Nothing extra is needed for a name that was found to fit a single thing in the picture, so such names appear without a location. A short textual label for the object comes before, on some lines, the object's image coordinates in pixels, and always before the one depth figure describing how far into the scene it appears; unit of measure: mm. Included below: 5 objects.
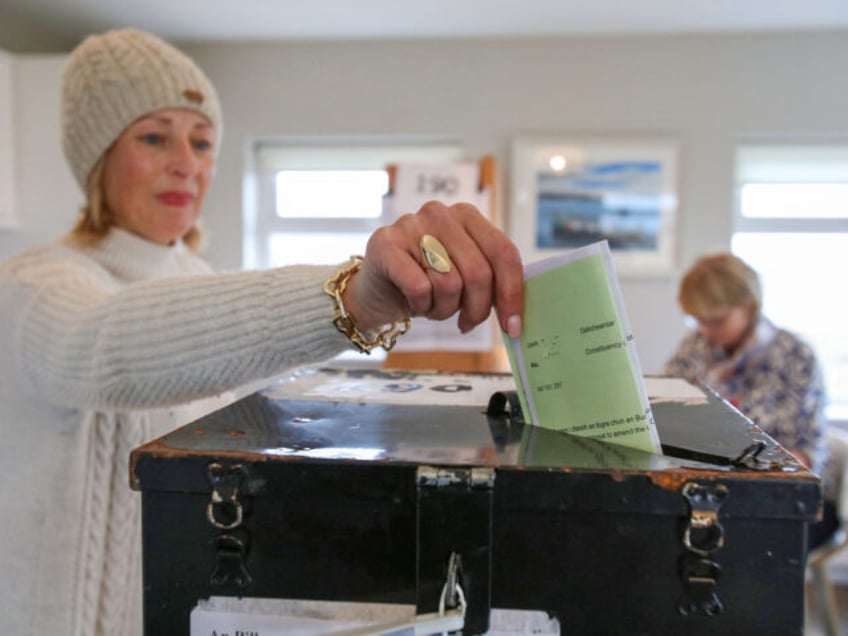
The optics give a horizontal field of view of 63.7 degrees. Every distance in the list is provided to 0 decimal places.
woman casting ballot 485
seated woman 1909
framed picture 2846
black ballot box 407
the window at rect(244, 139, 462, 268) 3064
